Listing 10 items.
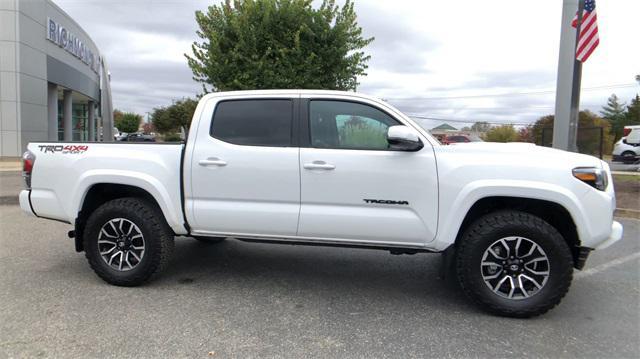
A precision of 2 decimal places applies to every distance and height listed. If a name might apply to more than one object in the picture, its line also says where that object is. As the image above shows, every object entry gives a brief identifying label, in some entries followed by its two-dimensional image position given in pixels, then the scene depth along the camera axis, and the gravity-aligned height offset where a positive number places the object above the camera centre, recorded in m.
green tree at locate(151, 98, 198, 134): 61.08 +2.99
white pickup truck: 3.85 -0.45
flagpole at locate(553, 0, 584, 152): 9.95 +1.35
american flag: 9.11 +2.35
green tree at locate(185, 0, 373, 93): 11.59 +2.45
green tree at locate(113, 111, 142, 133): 85.94 +2.38
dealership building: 20.06 +3.07
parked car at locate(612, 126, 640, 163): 22.58 +0.30
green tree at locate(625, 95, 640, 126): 65.81 +6.03
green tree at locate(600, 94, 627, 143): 75.99 +7.09
